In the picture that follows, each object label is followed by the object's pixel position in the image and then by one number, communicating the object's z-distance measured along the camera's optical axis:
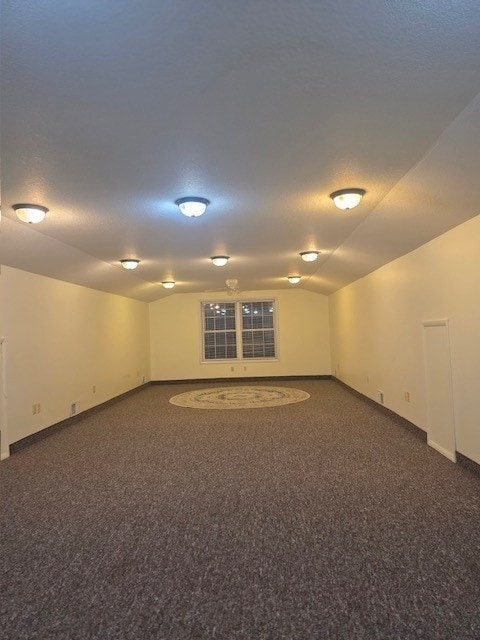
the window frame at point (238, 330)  11.38
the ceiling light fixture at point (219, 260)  6.18
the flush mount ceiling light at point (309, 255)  6.03
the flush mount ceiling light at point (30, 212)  3.37
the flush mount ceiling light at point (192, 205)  3.40
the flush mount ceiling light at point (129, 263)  6.03
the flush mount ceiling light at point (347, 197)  3.30
